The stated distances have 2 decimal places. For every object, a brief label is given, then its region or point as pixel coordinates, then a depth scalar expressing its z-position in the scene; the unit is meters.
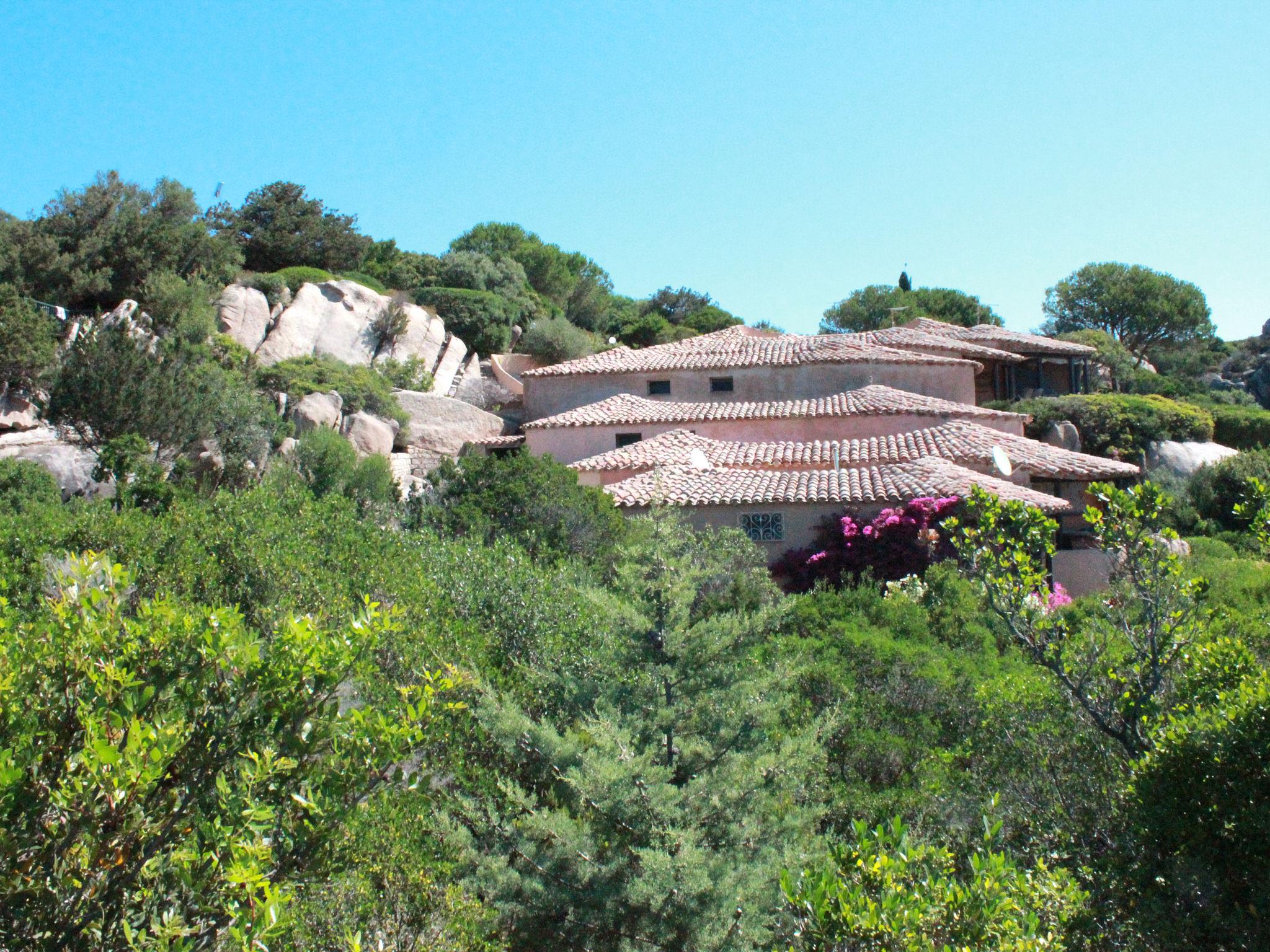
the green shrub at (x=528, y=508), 17.94
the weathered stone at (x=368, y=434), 32.50
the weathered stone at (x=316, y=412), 31.28
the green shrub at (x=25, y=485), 20.73
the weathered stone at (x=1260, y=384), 58.69
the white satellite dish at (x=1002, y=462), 25.06
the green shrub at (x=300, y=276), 40.84
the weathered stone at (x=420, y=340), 40.78
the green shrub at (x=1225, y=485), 33.78
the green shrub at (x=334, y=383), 32.59
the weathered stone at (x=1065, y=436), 39.69
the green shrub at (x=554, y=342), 44.68
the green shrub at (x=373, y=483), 23.84
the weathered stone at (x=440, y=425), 34.78
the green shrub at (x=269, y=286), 39.47
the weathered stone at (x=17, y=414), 27.67
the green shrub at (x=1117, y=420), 40.53
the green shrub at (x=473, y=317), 44.09
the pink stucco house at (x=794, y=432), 23.81
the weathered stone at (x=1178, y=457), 40.31
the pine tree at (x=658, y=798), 6.39
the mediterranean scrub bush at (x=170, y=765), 3.81
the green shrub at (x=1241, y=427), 44.91
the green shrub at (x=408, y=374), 38.41
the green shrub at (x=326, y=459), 25.66
